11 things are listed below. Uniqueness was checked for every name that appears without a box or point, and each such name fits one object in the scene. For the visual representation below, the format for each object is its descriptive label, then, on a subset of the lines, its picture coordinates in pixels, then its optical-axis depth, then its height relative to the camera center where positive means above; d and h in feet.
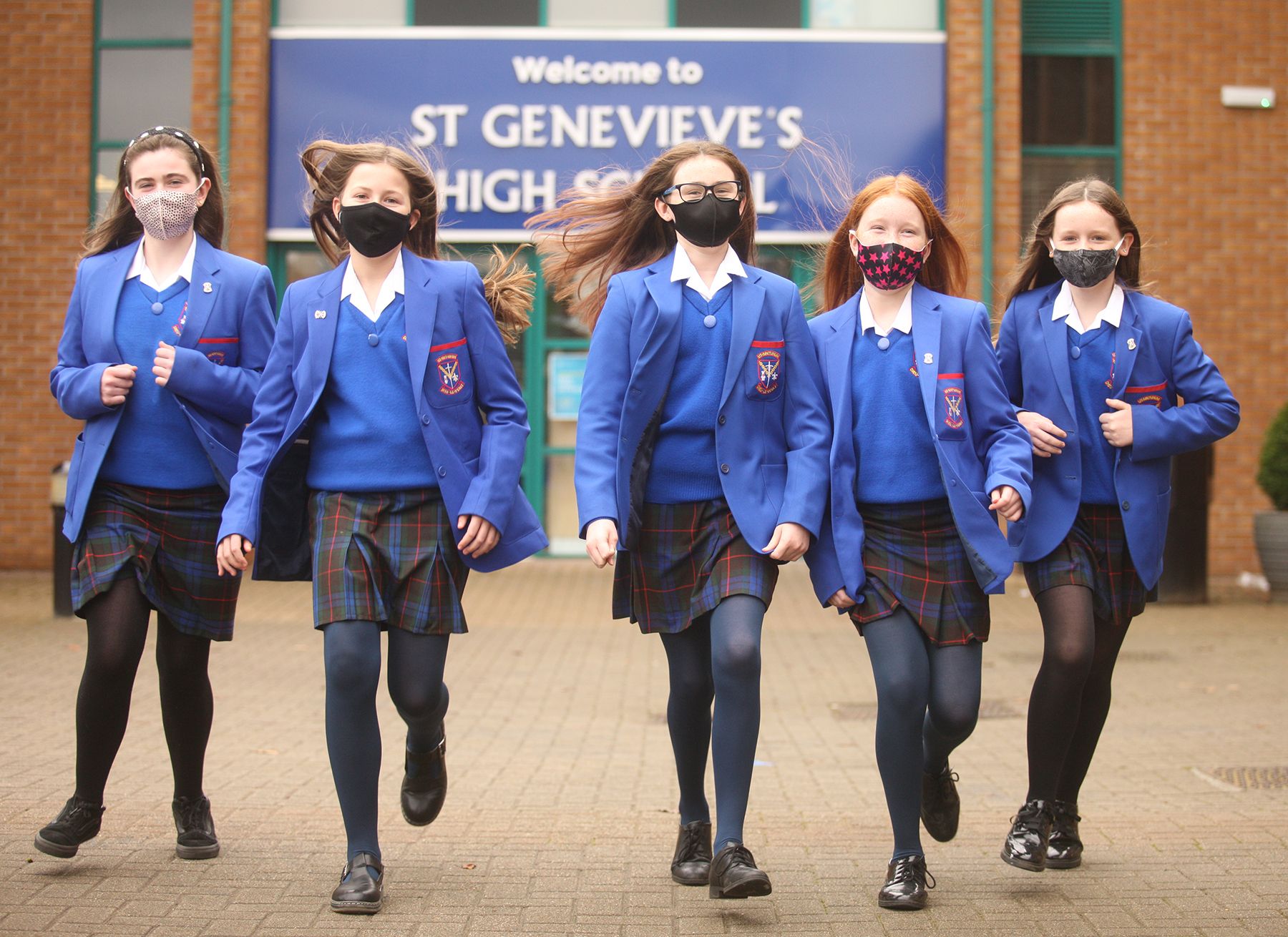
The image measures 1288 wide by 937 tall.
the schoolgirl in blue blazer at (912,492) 13.28 +0.12
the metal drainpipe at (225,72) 44.37 +12.58
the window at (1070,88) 47.09 +13.08
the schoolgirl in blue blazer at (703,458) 13.21 +0.41
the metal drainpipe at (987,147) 44.57 +10.70
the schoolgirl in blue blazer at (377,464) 13.28 +0.33
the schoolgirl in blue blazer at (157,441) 14.04 +0.55
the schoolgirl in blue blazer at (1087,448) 14.29 +0.58
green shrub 39.60 +1.18
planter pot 39.42 -1.03
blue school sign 45.50 +12.21
